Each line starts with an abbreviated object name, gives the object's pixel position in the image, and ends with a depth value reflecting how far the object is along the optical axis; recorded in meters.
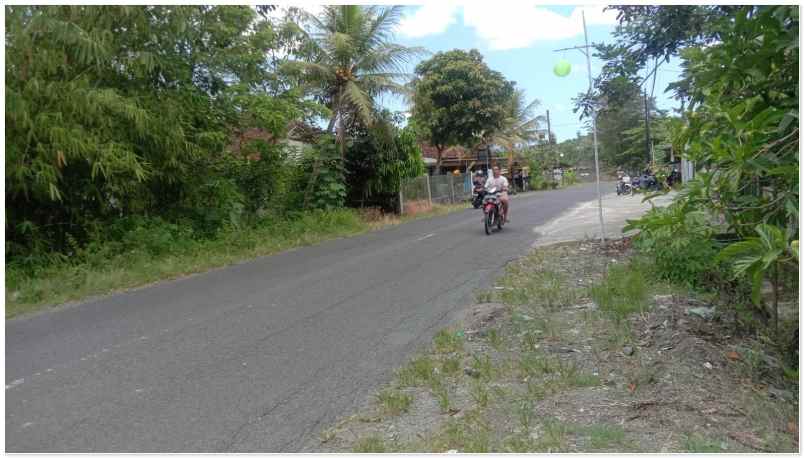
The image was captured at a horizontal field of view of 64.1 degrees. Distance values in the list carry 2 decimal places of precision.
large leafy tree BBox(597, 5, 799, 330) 3.54
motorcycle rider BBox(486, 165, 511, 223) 13.57
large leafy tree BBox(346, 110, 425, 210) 19.52
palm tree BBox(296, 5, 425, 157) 18.14
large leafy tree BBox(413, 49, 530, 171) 30.80
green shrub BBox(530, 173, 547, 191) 44.50
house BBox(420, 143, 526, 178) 41.09
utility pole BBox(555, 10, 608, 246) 9.51
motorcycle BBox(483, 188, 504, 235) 13.37
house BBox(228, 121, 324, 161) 14.21
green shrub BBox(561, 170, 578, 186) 52.58
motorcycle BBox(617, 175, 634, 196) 27.02
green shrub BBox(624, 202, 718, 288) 5.81
